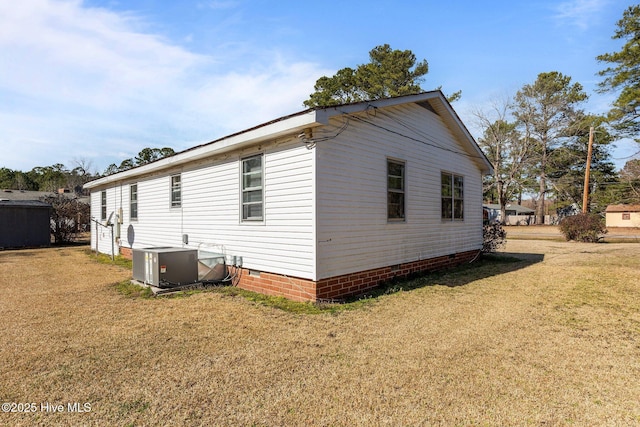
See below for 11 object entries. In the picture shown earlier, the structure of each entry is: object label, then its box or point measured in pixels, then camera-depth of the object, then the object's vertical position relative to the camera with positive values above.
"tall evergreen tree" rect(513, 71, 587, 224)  35.62 +10.16
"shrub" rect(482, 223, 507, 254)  13.03 -0.97
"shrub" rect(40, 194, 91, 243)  21.73 -0.20
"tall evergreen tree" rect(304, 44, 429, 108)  31.48 +12.01
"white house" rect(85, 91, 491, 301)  6.18 +0.34
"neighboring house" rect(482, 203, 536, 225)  46.25 -0.60
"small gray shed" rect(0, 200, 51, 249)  19.00 -0.52
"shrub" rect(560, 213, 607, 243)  18.25 -1.01
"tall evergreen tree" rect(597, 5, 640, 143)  24.89 +10.06
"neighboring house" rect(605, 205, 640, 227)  38.88 -0.77
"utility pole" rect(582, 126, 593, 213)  23.66 +2.15
